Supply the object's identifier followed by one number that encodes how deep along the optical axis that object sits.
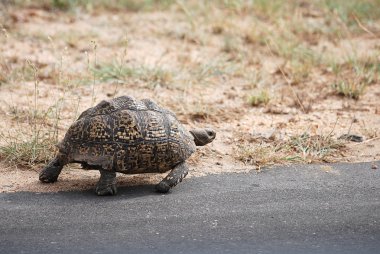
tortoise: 9.34
